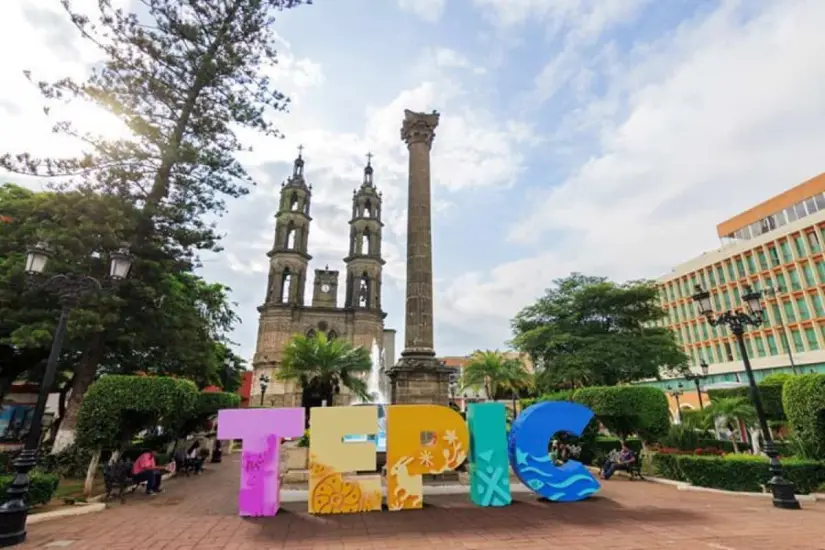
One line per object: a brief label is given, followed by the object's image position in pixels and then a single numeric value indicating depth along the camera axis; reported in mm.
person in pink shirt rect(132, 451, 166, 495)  11941
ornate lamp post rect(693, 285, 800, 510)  9422
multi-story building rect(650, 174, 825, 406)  35750
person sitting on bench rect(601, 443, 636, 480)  14391
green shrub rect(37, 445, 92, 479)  12538
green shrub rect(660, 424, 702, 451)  15422
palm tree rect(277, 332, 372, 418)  31688
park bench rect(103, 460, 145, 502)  10766
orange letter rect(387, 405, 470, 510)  9297
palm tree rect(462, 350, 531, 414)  44250
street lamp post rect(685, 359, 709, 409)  23312
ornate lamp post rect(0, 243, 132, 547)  6910
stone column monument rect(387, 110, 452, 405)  14555
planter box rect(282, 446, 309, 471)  13031
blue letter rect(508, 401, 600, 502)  9789
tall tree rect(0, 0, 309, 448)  14102
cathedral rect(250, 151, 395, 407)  45781
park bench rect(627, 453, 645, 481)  14474
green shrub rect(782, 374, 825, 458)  10883
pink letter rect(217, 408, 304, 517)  8914
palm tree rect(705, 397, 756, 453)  16266
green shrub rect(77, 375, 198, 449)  11492
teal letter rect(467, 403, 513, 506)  9625
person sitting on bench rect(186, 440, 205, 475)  16720
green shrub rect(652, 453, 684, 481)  13482
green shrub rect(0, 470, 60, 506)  8734
